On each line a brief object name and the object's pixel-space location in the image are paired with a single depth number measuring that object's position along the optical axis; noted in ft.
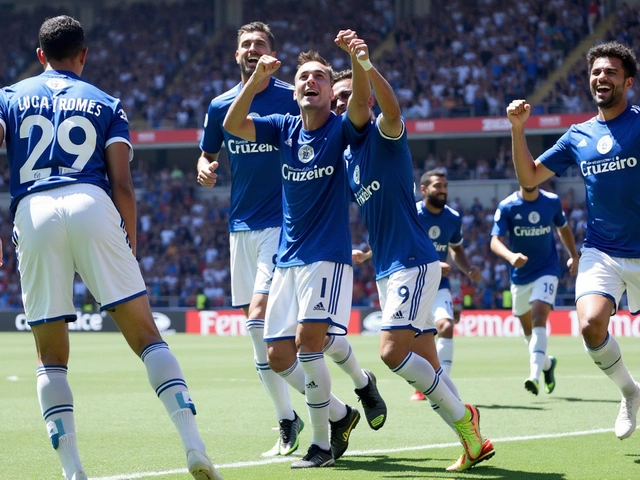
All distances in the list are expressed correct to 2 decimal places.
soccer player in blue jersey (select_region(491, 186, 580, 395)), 38.45
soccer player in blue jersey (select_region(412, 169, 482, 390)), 36.22
